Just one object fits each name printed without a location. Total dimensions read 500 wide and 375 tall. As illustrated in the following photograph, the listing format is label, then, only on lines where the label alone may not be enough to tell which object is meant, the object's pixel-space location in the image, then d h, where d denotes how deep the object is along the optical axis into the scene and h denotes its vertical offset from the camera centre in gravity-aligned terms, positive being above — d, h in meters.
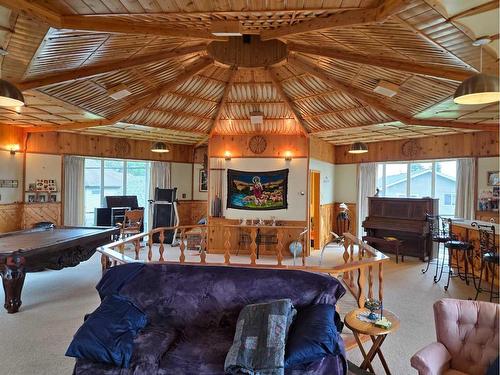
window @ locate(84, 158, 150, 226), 9.39 +0.02
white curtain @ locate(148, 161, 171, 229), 9.90 +0.17
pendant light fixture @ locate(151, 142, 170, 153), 8.09 +0.88
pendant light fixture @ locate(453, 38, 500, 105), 2.60 +0.81
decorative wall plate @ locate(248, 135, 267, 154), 8.55 +1.06
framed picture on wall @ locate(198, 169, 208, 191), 10.52 +0.08
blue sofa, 2.70 -1.03
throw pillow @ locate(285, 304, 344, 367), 2.29 -1.12
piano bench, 7.46 -1.31
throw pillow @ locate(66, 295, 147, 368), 2.36 -1.18
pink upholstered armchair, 2.22 -1.09
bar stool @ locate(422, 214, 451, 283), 7.17 -0.87
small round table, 2.63 -1.16
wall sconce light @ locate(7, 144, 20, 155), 7.31 +0.71
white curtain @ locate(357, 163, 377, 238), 9.41 +0.03
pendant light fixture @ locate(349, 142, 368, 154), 7.71 +0.92
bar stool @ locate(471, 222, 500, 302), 4.85 -0.87
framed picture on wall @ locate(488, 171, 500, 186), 7.04 +0.25
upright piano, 7.47 -0.82
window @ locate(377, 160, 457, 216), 8.21 +0.19
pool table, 4.18 -1.02
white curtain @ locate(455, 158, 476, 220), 7.48 +0.02
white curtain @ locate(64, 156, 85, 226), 8.38 -0.27
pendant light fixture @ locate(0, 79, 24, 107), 3.08 +0.81
